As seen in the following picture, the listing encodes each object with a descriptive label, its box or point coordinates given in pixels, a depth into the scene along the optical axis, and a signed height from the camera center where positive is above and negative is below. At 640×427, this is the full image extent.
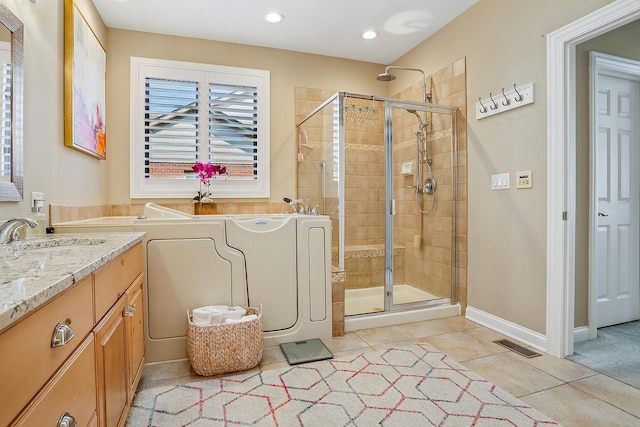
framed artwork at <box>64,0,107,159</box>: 2.20 +0.89
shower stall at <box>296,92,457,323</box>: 2.96 +0.11
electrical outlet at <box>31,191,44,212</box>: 1.76 +0.05
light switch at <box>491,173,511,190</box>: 2.63 +0.23
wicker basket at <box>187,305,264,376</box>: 2.00 -0.80
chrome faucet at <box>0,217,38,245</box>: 1.37 -0.07
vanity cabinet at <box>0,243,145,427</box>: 0.61 -0.36
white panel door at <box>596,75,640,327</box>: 2.76 +0.08
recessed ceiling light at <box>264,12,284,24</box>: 3.01 +1.71
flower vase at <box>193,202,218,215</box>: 3.23 +0.02
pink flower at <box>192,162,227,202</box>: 3.20 +0.36
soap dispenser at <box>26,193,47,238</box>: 1.72 -0.03
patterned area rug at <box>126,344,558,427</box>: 1.61 -0.97
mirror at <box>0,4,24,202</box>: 1.48 +0.46
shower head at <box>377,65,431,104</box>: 3.50 +1.25
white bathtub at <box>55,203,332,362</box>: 2.17 -0.40
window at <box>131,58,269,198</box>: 3.28 +0.82
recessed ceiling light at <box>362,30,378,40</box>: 3.35 +1.73
